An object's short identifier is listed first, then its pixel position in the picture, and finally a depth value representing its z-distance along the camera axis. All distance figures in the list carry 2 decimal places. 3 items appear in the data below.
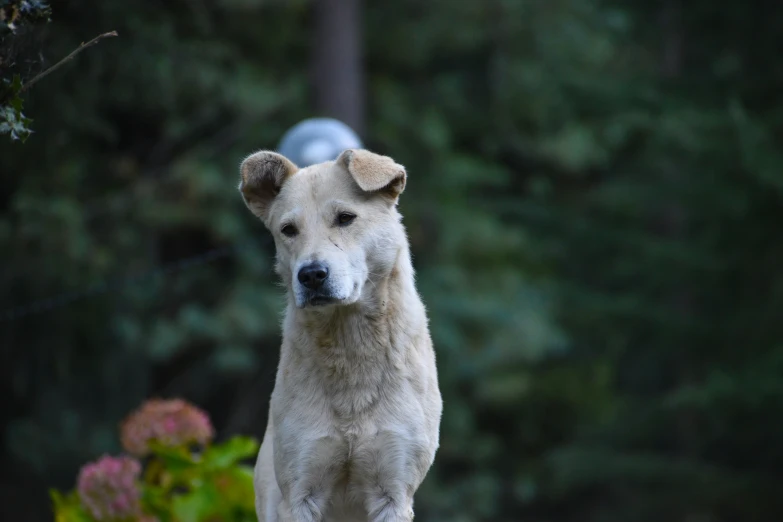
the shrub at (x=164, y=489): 12.73
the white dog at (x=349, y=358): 9.09
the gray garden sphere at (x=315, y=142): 14.15
